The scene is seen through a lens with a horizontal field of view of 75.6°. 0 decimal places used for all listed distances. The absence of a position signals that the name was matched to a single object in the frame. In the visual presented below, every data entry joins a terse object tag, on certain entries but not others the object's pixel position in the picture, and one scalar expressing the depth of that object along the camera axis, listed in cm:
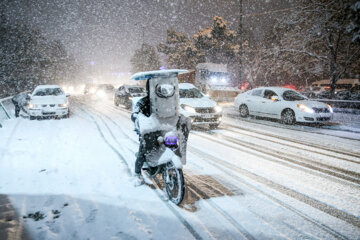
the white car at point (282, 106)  1012
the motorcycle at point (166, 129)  344
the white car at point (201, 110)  877
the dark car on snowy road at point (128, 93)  1566
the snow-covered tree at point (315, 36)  1695
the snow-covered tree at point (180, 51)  4297
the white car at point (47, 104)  1099
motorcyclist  377
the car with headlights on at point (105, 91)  2502
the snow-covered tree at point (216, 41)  4228
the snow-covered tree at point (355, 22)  1249
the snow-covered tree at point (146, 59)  6456
